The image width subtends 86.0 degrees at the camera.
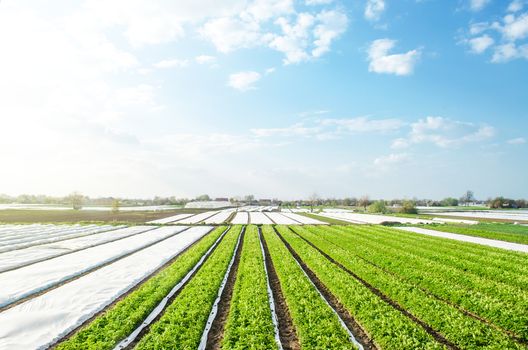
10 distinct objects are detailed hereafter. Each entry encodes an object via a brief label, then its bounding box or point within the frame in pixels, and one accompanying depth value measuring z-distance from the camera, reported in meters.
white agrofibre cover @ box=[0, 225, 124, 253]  24.11
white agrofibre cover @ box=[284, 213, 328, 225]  49.72
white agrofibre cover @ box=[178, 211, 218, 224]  51.99
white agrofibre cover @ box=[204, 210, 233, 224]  52.81
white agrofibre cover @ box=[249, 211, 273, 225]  50.37
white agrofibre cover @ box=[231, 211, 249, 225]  50.44
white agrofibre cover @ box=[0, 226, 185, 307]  12.32
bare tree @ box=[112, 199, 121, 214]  66.66
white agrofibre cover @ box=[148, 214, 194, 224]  50.52
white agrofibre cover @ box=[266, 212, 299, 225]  51.62
